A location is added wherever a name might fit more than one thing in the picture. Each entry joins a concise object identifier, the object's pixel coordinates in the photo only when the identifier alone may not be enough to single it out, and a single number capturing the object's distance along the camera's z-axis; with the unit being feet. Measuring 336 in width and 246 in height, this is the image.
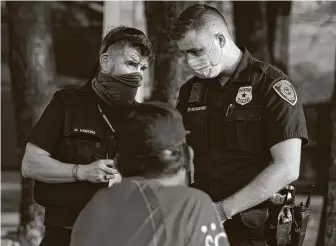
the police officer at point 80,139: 15.67
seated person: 13.76
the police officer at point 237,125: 15.33
